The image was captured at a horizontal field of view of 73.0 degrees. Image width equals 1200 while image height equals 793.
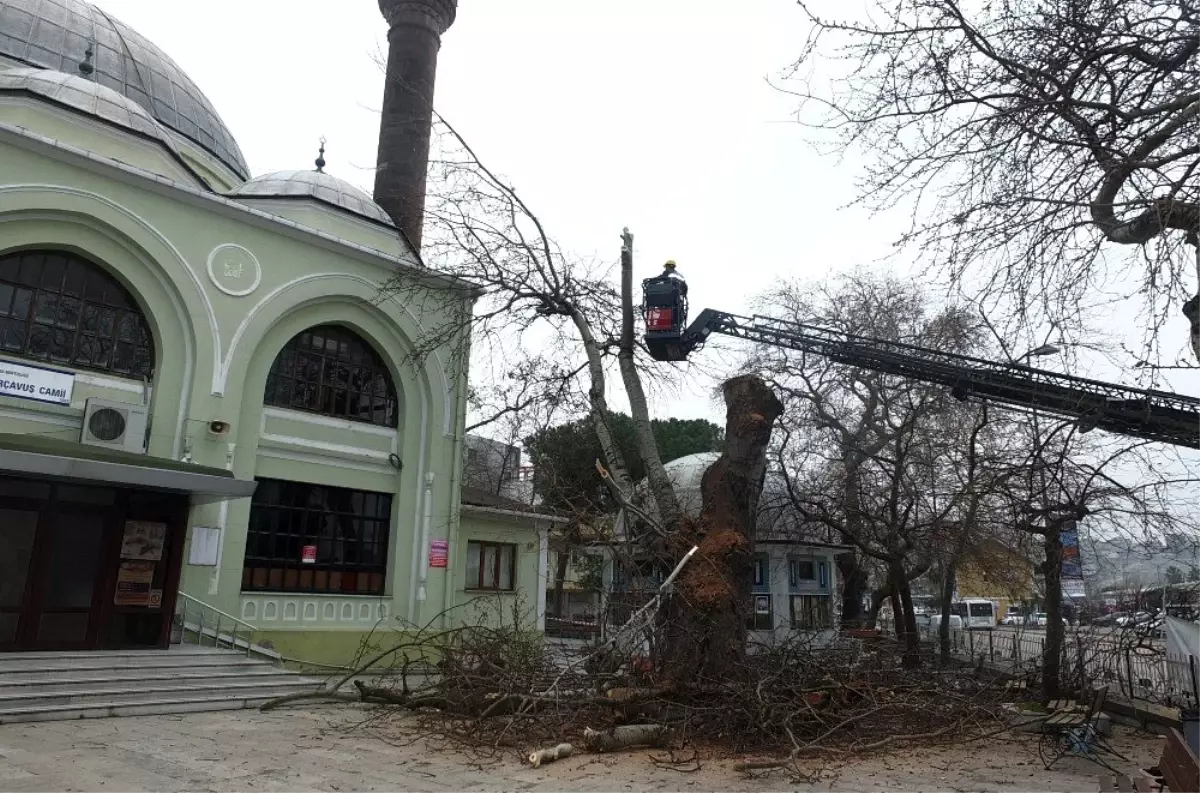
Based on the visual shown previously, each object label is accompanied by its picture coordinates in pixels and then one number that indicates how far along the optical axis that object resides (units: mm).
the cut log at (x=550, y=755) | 7023
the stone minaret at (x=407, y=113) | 22531
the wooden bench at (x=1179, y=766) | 4211
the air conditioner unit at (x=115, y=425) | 12766
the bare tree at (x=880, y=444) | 17561
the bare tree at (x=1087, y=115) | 6297
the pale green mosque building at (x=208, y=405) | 12281
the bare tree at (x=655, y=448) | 8844
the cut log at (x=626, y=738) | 7500
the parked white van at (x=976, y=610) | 45969
